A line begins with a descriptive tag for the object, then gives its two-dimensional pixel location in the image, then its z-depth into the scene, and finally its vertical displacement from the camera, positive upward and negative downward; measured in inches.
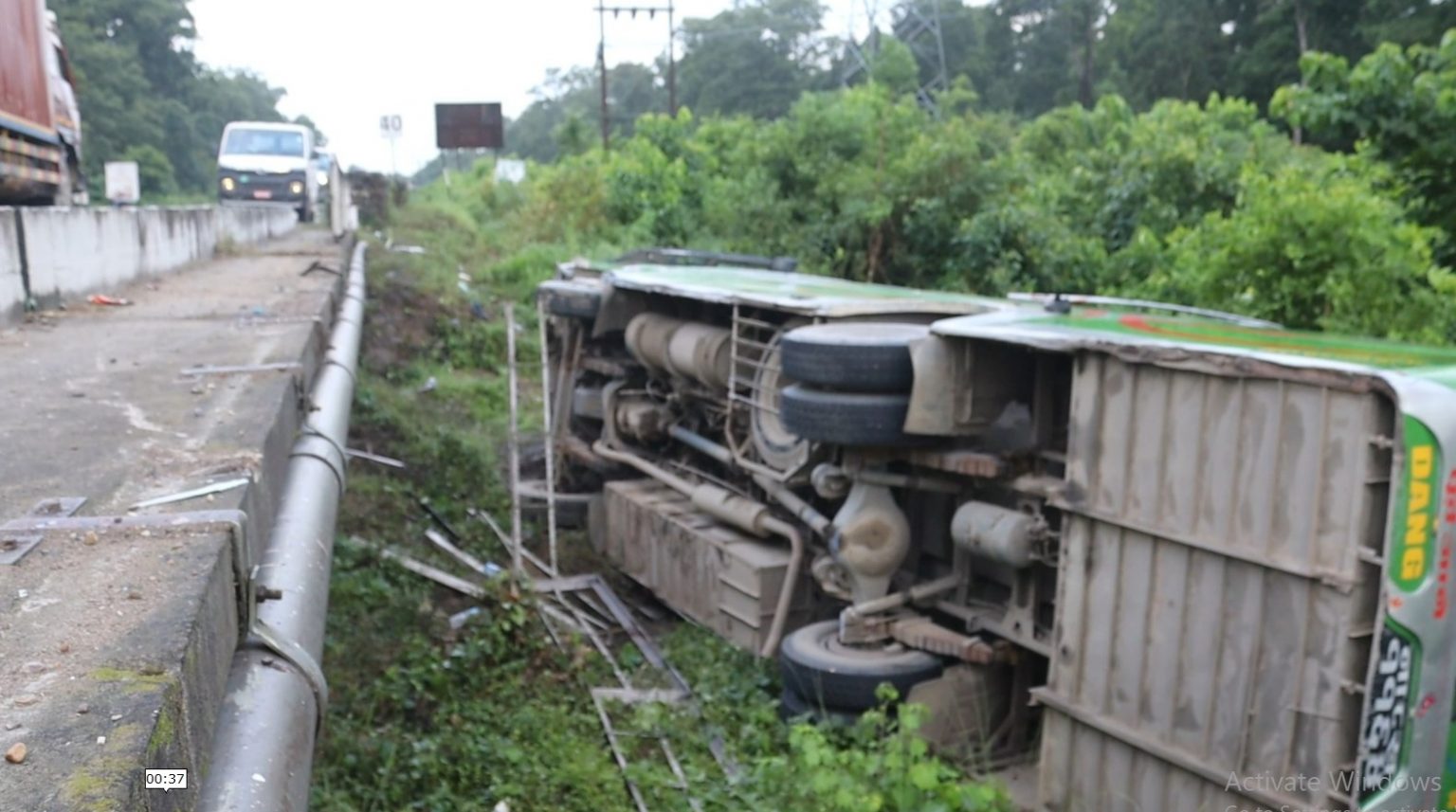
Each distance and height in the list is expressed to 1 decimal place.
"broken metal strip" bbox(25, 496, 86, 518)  116.7 -30.6
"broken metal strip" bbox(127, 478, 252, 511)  119.5 -30.0
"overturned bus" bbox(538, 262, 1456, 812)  165.0 -57.2
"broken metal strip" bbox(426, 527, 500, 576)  337.4 -100.5
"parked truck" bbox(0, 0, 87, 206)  336.8 +23.4
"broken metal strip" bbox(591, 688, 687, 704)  269.3 -111.2
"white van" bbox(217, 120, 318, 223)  916.6 +20.6
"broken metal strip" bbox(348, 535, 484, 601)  304.5 -95.2
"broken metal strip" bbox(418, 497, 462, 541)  362.3 -97.3
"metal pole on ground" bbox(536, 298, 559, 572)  356.5 -79.4
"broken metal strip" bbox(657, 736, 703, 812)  211.0 -107.7
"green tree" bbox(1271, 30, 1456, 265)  293.9 +25.9
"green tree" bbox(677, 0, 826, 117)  2225.6 +269.7
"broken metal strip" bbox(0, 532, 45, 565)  101.7 -30.2
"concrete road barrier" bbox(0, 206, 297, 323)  269.3 -15.9
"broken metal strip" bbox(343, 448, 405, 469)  372.8 -81.6
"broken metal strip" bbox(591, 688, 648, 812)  213.7 -106.1
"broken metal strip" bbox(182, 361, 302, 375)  198.8 -28.6
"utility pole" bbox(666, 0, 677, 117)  1253.3 +130.9
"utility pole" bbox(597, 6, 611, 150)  1104.1 +132.1
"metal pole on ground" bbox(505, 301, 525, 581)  309.8 -81.4
